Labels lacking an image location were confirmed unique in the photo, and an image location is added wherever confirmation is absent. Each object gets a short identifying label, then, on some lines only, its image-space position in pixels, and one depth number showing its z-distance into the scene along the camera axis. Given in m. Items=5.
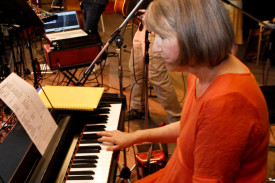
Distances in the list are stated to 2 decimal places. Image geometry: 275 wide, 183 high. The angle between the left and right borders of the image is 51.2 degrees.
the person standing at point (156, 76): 3.10
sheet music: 1.08
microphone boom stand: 2.04
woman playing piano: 0.88
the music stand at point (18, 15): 2.53
